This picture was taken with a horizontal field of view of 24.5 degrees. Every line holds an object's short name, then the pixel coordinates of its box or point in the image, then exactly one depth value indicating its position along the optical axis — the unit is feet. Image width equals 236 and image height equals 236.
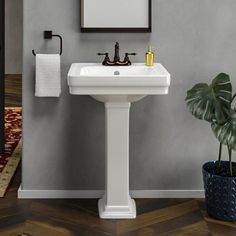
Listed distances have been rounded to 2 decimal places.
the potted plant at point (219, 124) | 9.82
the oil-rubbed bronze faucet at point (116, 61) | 10.76
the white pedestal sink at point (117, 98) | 9.38
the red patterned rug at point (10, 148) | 12.78
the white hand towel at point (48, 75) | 10.71
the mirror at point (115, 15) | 10.86
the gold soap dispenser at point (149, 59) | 10.75
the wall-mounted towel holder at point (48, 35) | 10.91
